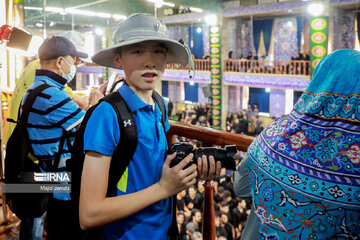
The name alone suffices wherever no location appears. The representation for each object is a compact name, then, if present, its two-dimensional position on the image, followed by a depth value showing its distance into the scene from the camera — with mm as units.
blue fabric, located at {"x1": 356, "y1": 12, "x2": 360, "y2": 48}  10649
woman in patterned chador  742
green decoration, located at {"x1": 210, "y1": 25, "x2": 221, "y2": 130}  11852
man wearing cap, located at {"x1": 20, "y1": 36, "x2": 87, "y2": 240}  1690
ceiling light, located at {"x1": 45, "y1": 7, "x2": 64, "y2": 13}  5598
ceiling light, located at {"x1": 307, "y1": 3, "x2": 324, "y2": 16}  9375
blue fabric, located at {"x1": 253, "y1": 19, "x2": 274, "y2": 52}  13367
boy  927
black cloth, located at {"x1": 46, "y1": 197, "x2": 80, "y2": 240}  1660
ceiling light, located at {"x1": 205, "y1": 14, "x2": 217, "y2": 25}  11473
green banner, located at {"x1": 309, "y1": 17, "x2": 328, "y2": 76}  9375
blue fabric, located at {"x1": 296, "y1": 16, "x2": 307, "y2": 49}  12672
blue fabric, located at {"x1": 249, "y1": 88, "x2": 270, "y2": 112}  13610
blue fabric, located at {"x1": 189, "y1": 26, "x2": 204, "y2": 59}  13891
